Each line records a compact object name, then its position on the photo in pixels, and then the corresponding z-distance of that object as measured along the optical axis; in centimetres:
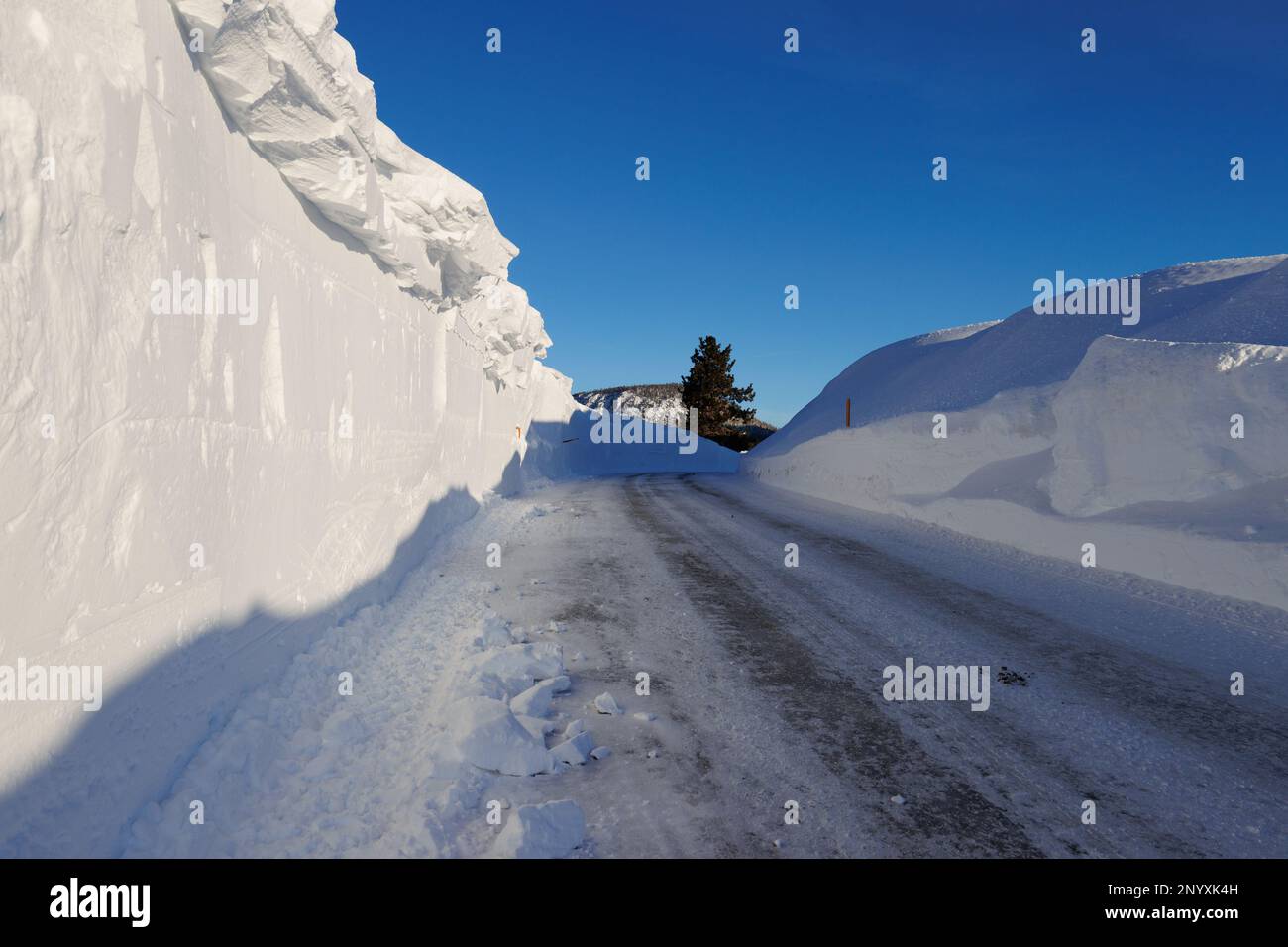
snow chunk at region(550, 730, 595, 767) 337
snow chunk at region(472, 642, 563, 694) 438
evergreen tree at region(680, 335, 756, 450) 4219
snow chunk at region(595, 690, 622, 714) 396
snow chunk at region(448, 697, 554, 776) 328
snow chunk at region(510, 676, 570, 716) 386
